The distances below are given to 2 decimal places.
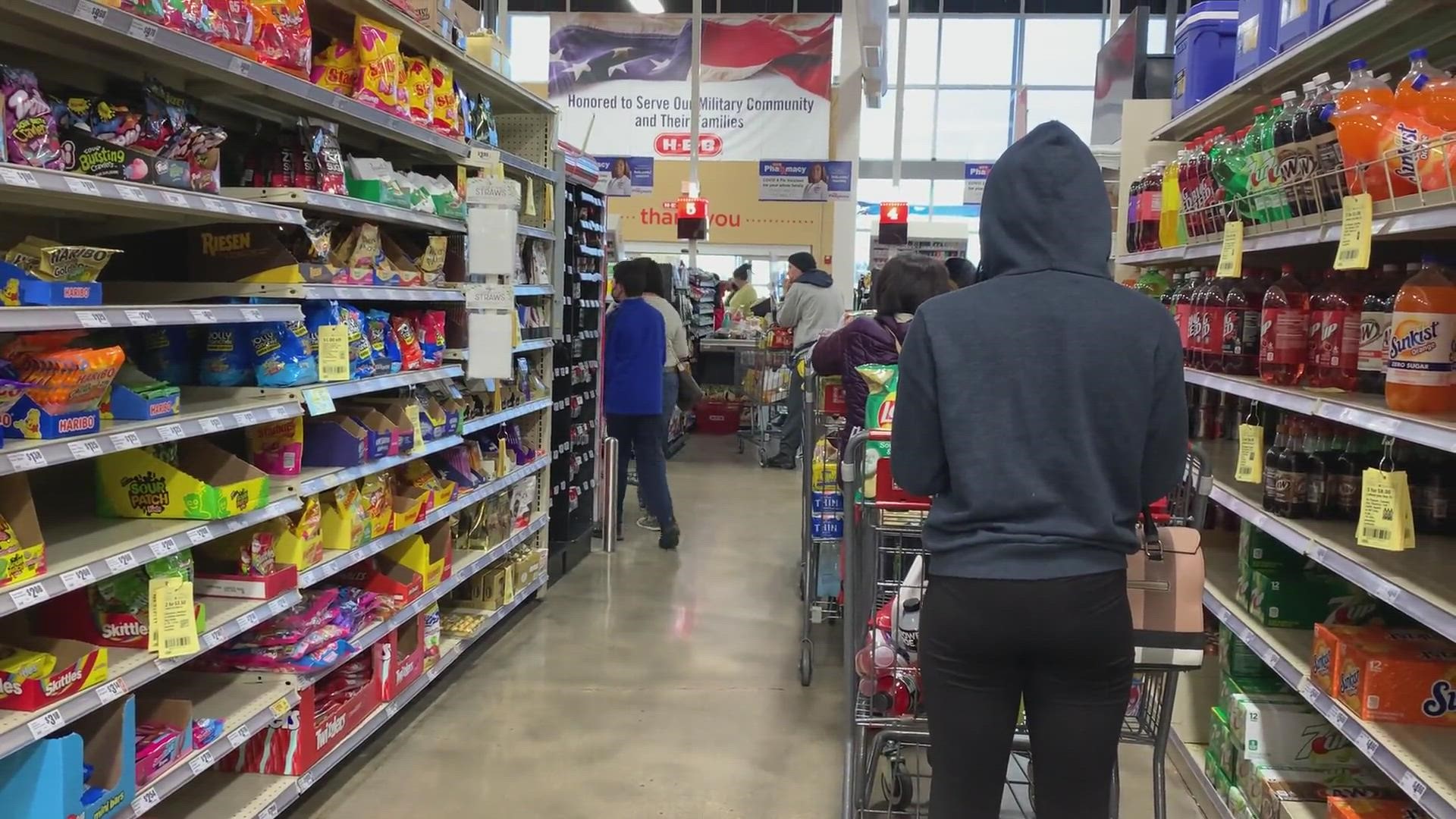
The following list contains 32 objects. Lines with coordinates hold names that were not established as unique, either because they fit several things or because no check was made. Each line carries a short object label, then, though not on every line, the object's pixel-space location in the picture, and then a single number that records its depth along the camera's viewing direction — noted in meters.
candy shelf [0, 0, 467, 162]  2.11
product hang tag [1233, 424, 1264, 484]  3.15
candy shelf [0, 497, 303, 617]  2.07
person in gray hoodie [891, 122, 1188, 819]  1.85
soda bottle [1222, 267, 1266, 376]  3.29
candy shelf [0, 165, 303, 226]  1.97
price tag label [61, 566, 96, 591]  2.13
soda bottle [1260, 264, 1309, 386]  2.89
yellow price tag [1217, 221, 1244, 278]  3.04
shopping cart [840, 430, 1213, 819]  2.51
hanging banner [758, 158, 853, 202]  13.73
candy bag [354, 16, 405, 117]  3.35
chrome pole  6.47
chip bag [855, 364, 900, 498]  2.96
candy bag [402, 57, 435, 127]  3.69
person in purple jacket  4.25
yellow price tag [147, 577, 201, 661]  2.47
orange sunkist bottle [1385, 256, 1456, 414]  2.15
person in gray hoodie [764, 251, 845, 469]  8.81
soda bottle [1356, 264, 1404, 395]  2.49
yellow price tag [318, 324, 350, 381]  3.09
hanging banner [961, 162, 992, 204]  15.52
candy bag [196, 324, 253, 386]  2.99
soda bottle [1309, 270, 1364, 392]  2.67
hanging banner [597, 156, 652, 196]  13.59
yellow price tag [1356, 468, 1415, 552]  2.22
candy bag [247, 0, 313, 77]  2.77
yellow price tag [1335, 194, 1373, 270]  2.27
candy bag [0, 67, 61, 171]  2.02
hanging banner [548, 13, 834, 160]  13.68
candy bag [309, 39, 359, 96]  3.35
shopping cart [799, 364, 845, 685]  4.39
